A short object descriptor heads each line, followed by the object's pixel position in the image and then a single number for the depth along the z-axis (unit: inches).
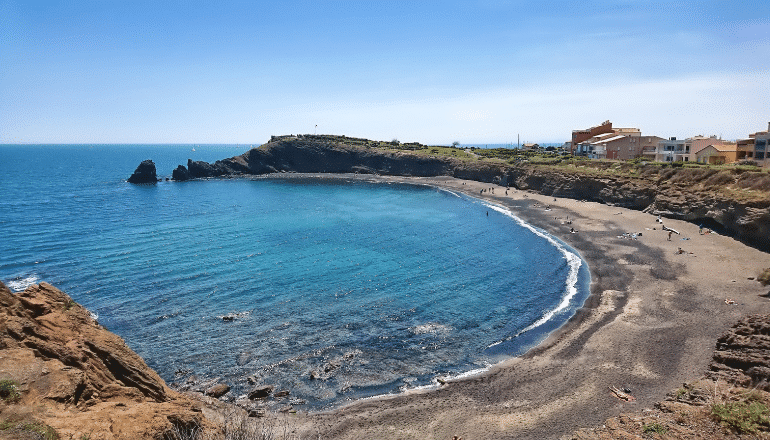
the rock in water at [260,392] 995.9
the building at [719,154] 3304.6
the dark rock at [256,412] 918.4
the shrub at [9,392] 432.1
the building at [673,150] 3585.1
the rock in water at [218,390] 997.8
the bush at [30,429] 389.4
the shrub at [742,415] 549.3
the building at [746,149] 3216.3
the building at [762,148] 2915.8
